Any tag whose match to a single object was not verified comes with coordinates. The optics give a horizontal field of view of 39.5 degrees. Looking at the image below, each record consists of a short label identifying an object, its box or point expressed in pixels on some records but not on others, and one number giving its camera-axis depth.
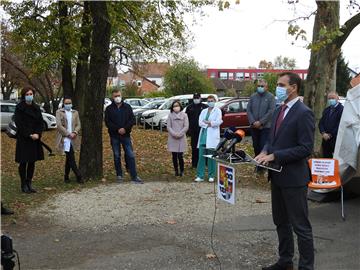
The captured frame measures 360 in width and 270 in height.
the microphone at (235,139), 5.27
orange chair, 7.42
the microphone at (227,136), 5.36
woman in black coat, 9.40
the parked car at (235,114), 21.99
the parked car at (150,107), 31.32
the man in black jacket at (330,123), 9.97
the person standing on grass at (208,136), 10.64
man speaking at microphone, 4.88
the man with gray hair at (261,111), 10.42
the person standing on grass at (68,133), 10.42
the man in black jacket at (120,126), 10.55
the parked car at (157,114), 27.39
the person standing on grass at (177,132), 11.29
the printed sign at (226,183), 5.36
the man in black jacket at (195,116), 11.99
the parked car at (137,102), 40.96
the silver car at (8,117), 28.89
